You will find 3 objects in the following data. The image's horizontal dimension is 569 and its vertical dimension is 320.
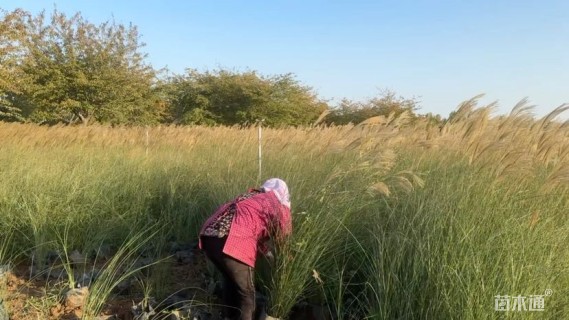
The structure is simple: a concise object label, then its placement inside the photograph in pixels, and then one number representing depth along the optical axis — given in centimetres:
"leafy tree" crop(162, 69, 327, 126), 2992
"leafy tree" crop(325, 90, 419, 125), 3282
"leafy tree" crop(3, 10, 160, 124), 2019
